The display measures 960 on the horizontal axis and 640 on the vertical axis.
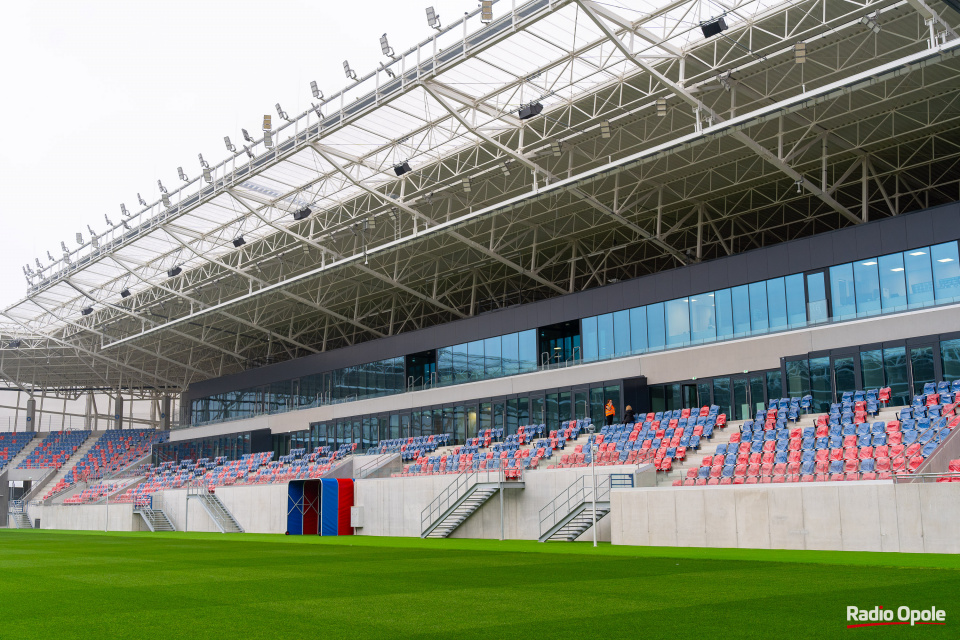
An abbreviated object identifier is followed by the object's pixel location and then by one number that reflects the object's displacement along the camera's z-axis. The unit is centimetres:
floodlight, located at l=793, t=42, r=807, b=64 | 2519
